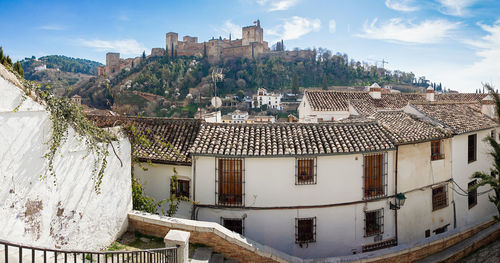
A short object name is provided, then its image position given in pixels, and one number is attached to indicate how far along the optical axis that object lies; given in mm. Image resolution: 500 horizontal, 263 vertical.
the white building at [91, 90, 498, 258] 9383
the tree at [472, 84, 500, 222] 8816
